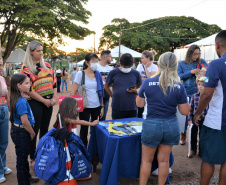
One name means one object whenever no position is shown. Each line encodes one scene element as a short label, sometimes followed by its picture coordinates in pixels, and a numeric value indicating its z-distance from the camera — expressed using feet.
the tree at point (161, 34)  113.29
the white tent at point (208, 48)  46.31
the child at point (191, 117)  10.94
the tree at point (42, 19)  42.73
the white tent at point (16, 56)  60.00
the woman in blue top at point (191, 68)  13.67
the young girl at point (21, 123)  8.21
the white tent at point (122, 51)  43.77
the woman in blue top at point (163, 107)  7.51
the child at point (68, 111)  8.92
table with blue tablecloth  8.16
